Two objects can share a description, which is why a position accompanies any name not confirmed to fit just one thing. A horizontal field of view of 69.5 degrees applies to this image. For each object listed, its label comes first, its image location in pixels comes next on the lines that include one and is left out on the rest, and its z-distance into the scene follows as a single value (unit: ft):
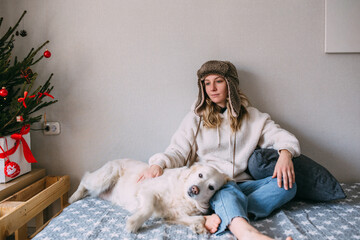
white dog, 4.33
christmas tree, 5.21
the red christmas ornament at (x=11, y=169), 5.22
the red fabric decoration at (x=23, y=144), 5.36
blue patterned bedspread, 4.01
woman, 5.13
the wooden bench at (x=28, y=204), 4.19
